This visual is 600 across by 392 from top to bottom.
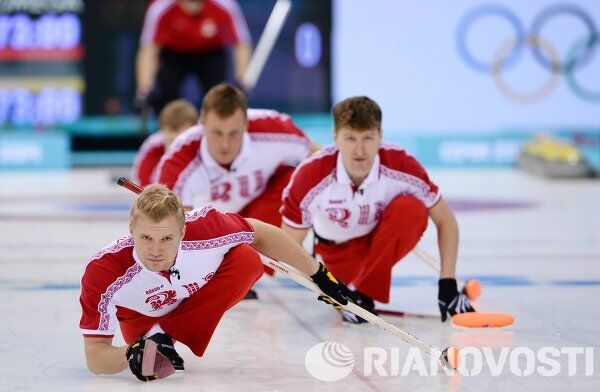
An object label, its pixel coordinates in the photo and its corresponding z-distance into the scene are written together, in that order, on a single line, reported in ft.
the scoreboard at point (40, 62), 74.02
